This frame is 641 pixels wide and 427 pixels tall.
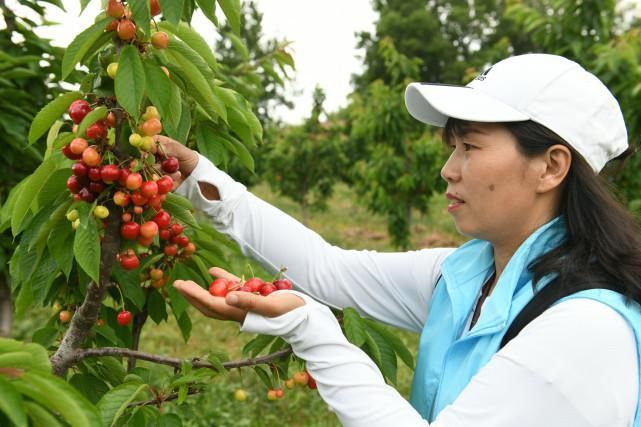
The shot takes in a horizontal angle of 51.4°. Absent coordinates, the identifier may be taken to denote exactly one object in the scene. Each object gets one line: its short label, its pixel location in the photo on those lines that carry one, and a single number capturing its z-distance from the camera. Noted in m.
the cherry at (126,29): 1.22
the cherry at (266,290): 1.25
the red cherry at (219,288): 1.22
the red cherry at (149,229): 1.32
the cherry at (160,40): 1.23
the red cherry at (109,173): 1.24
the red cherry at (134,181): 1.24
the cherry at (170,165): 1.40
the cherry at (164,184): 1.29
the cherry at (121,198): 1.28
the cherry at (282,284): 1.30
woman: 1.08
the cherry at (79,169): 1.24
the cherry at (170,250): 1.58
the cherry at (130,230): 1.32
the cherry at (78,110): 1.24
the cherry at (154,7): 1.28
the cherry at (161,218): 1.39
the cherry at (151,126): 1.27
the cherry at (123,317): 1.64
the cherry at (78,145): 1.24
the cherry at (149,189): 1.25
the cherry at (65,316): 1.70
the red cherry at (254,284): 1.24
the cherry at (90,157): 1.22
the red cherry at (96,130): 1.25
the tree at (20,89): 2.31
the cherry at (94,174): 1.25
